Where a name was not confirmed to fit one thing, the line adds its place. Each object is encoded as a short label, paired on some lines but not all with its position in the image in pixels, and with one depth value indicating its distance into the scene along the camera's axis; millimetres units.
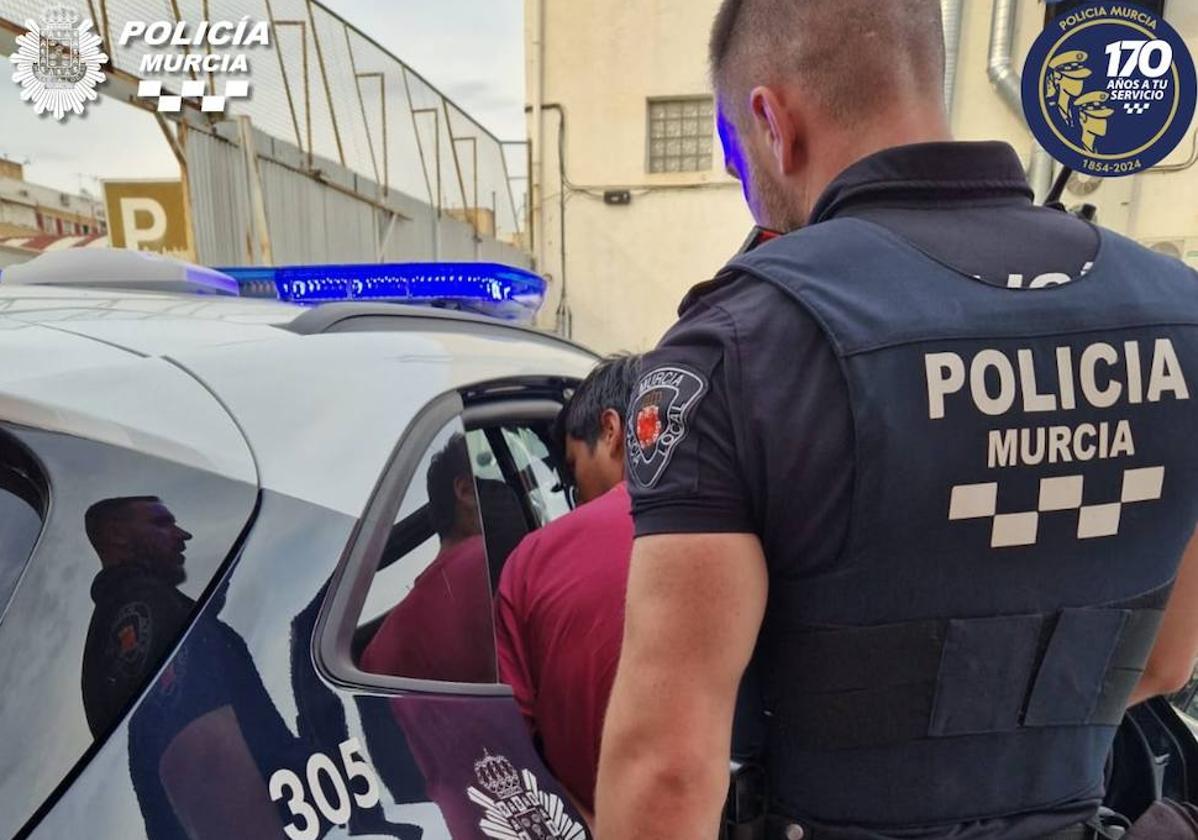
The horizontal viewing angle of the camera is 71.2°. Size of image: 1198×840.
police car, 747
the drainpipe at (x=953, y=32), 10180
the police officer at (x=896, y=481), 813
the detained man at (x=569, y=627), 1225
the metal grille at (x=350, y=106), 6188
